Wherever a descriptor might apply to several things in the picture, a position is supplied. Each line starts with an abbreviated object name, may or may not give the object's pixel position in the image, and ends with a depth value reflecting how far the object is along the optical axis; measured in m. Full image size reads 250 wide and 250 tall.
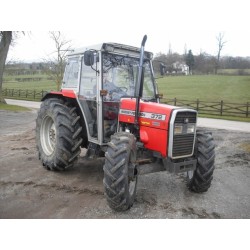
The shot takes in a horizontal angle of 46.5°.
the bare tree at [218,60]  43.97
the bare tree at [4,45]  22.50
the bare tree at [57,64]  22.66
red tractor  4.25
